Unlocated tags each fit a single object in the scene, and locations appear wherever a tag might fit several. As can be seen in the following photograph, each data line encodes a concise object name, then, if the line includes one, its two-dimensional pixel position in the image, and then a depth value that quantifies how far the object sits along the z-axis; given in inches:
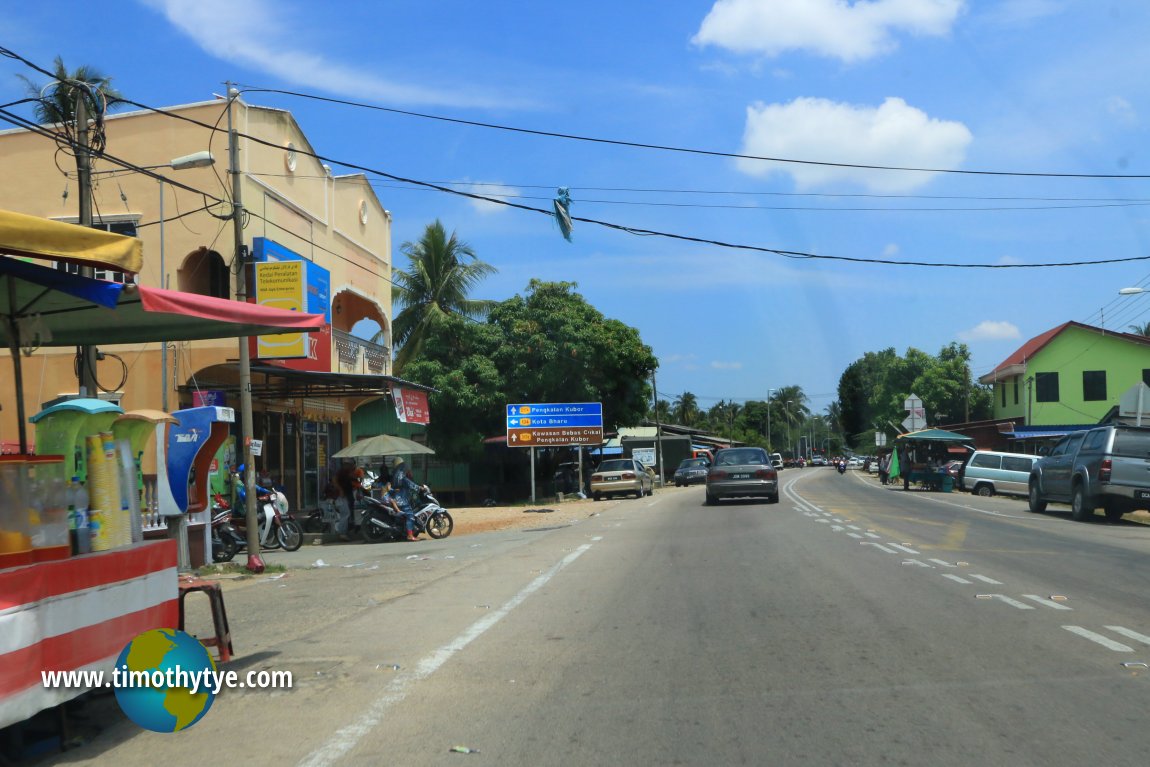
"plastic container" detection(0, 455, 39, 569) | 204.1
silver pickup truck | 785.6
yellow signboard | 821.9
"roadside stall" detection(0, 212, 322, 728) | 196.2
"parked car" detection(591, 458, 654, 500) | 1541.6
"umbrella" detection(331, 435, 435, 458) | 940.6
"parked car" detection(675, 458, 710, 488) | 2224.4
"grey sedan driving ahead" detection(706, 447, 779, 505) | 1087.6
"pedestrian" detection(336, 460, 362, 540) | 832.3
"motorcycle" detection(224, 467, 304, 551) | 724.6
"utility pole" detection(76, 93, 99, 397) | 548.4
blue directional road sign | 1463.6
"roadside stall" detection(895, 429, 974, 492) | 1560.0
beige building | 876.0
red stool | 277.0
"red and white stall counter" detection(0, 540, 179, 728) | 188.7
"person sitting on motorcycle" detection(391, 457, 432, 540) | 824.3
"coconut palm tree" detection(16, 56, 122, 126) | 575.8
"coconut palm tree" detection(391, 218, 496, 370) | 1813.5
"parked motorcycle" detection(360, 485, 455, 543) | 805.9
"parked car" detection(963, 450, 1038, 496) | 1378.8
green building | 2142.0
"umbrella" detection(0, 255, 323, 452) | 236.5
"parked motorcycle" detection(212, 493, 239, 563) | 671.1
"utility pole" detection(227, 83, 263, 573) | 585.0
